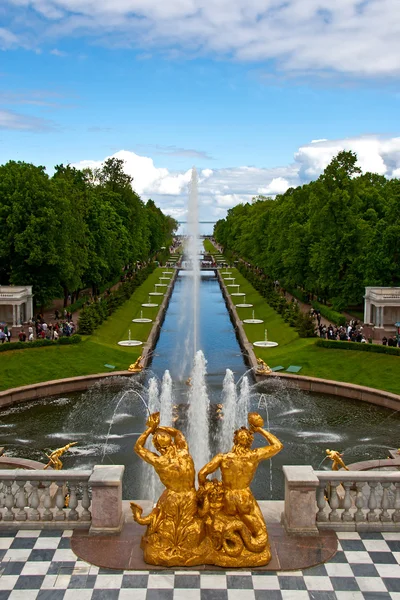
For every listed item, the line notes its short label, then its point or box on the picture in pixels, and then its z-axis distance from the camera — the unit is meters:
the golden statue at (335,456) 16.09
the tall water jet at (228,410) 25.52
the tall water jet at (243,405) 28.46
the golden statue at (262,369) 35.25
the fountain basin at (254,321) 54.38
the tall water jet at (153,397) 29.70
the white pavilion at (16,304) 45.94
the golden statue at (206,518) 11.08
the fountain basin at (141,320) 54.12
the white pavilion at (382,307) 46.75
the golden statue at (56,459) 16.37
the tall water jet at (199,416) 23.22
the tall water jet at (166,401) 27.48
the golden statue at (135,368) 36.14
